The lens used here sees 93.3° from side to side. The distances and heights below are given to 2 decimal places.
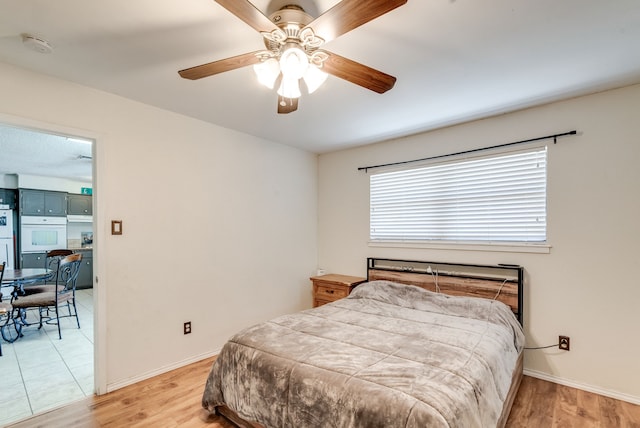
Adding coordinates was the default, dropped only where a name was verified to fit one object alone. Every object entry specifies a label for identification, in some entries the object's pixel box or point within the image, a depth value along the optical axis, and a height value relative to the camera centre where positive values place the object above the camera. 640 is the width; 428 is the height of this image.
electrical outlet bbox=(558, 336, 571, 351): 2.57 -1.10
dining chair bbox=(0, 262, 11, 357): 2.01 -0.66
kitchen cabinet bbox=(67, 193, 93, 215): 6.86 +0.25
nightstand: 3.65 -0.90
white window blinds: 2.79 +0.14
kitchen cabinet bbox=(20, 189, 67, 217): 6.16 +0.27
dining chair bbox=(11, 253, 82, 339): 3.49 -1.00
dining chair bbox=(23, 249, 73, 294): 4.12 -0.97
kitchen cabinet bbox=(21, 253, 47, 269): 6.11 -0.92
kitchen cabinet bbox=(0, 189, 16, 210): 5.98 +0.37
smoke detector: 1.74 +1.02
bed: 1.41 -0.86
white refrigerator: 5.85 -0.44
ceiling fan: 1.17 +0.79
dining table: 3.67 -0.99
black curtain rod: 2.62 +0.66
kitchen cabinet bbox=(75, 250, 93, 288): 6.72 -1.24
